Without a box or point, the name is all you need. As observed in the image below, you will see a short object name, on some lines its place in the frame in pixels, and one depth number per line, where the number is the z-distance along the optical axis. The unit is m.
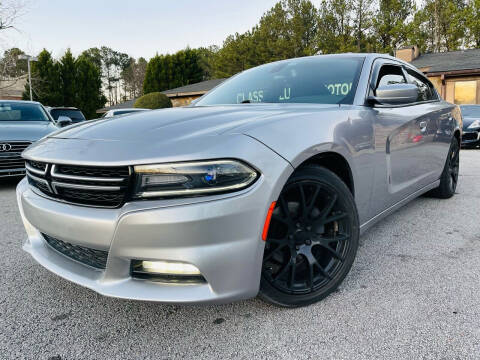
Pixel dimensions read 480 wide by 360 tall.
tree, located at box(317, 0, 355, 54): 33.97
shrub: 23.28
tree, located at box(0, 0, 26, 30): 18.58
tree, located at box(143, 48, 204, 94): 41.53
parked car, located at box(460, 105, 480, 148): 10.03
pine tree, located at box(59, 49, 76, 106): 35.72
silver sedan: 1.41
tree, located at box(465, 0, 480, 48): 30.61
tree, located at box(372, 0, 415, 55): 33.41
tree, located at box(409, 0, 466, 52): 32.19
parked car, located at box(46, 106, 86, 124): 14.99
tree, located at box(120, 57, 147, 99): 59.91
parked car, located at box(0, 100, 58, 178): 4.93
